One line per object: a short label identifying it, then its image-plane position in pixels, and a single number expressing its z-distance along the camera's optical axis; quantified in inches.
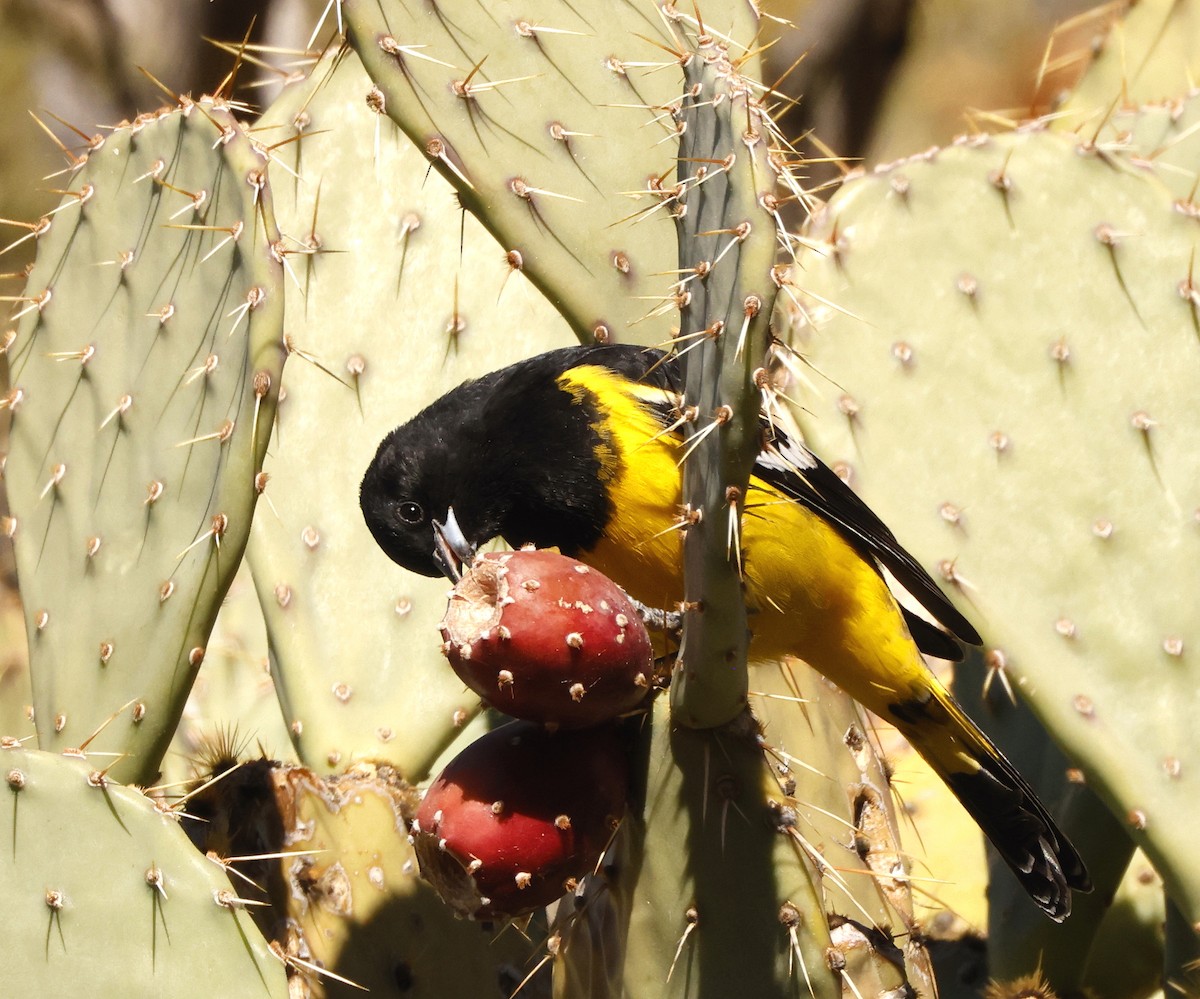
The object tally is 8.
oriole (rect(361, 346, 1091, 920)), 177.9
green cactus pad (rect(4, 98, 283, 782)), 149.3
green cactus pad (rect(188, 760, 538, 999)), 174.2
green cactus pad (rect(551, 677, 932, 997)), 126.3
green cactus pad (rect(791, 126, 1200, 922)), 177.2
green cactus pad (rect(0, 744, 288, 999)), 134.4
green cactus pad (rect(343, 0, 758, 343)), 167.9
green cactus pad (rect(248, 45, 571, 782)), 192.5
